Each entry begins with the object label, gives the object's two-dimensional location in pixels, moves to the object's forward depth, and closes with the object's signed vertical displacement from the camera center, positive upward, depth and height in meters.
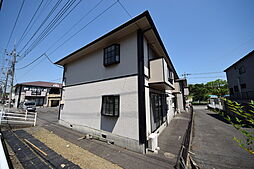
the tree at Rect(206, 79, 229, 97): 33.50 +4.43
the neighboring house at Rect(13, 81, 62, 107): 22.23 +1.09
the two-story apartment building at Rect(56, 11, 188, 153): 4.99 +0.67
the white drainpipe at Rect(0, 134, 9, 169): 2.19 -1.38
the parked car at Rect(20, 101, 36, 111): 17.44 -1.32
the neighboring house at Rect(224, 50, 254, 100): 13.01 +2.84
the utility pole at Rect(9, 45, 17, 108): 15.52 +5.12
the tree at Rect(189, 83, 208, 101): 36.39 +2.30
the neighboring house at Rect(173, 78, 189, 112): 18.12 -0.22
